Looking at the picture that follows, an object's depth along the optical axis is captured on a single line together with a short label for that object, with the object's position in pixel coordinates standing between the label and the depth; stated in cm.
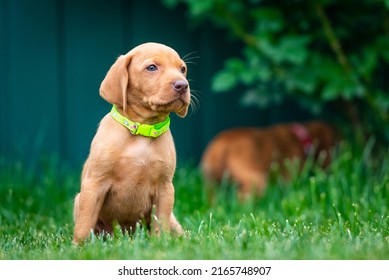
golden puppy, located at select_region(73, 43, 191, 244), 634
